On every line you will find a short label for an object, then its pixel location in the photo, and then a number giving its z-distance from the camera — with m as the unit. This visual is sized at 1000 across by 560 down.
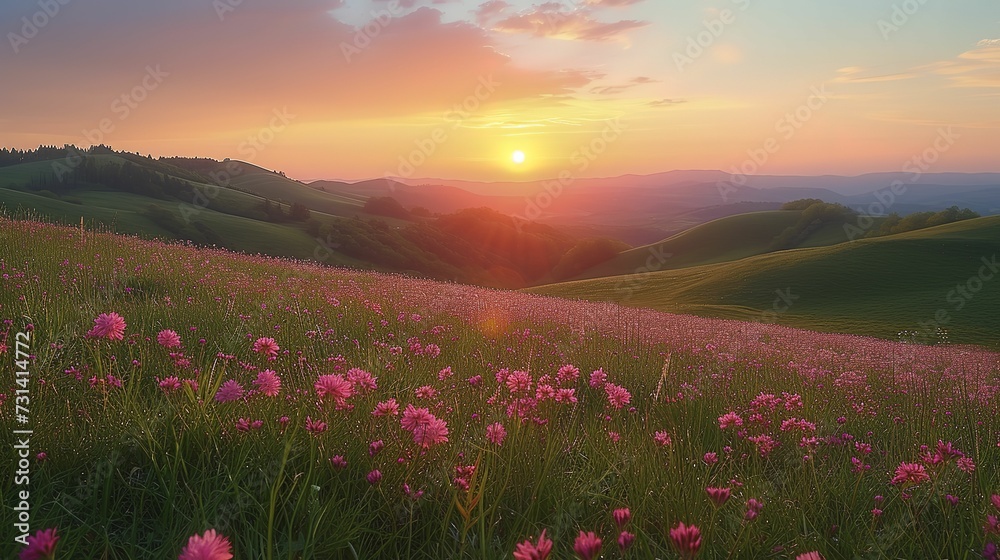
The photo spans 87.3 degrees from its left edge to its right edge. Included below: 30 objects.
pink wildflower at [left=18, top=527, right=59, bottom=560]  1.01
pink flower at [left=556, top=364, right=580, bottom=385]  3.50
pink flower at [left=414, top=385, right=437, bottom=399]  3.10
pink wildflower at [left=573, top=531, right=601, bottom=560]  1.14
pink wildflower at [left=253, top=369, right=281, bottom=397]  2.65
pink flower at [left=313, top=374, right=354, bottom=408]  2.45
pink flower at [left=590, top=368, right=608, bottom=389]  3.85
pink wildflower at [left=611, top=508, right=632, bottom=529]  1.41
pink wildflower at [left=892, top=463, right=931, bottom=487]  2.41
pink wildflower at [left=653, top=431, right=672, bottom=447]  3.01
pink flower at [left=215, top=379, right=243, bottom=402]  2.40
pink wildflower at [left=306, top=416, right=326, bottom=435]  2.44
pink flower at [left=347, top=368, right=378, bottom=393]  2.77
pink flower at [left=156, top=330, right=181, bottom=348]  3.08
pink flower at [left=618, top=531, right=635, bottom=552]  1.29
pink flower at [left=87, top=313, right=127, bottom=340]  2.67
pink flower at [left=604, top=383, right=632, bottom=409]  3.34
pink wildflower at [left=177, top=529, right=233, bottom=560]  0.96
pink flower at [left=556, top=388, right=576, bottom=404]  3.10
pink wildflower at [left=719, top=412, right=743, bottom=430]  3.17
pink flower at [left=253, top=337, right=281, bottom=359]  3.14
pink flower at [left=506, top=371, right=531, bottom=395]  2.80
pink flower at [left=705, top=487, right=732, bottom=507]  1.75
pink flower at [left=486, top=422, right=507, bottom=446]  2.52
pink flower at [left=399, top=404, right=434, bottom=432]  2.35
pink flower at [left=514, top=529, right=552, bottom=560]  1.17
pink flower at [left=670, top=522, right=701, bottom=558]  1.20
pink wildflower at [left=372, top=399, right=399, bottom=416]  2.58
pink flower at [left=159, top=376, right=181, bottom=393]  2.56
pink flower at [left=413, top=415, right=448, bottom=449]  2.34
